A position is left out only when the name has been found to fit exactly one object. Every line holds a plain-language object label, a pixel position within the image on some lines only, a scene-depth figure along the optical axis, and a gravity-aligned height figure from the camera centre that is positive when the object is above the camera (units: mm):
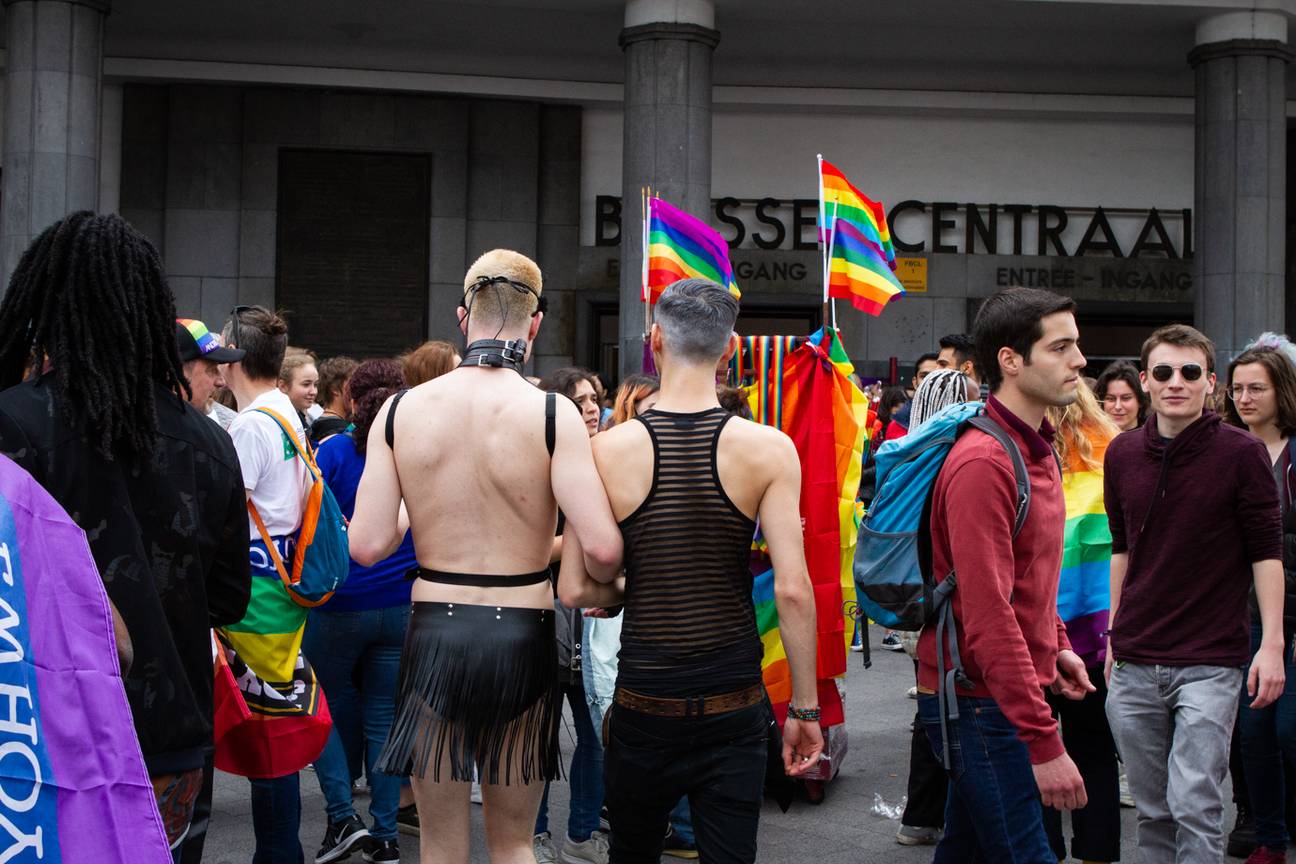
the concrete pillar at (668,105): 16031 +4182
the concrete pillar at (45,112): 15219 +3790
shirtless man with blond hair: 3705 -276
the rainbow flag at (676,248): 7945 +1282
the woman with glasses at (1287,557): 5551 -297
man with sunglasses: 4523 -441
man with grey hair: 3518 -343
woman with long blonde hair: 5207 -520
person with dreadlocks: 2727 +30
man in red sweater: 3391 -322
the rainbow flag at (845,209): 6934 +1316
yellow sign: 19219 +2755
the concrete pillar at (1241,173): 16719 +3681
